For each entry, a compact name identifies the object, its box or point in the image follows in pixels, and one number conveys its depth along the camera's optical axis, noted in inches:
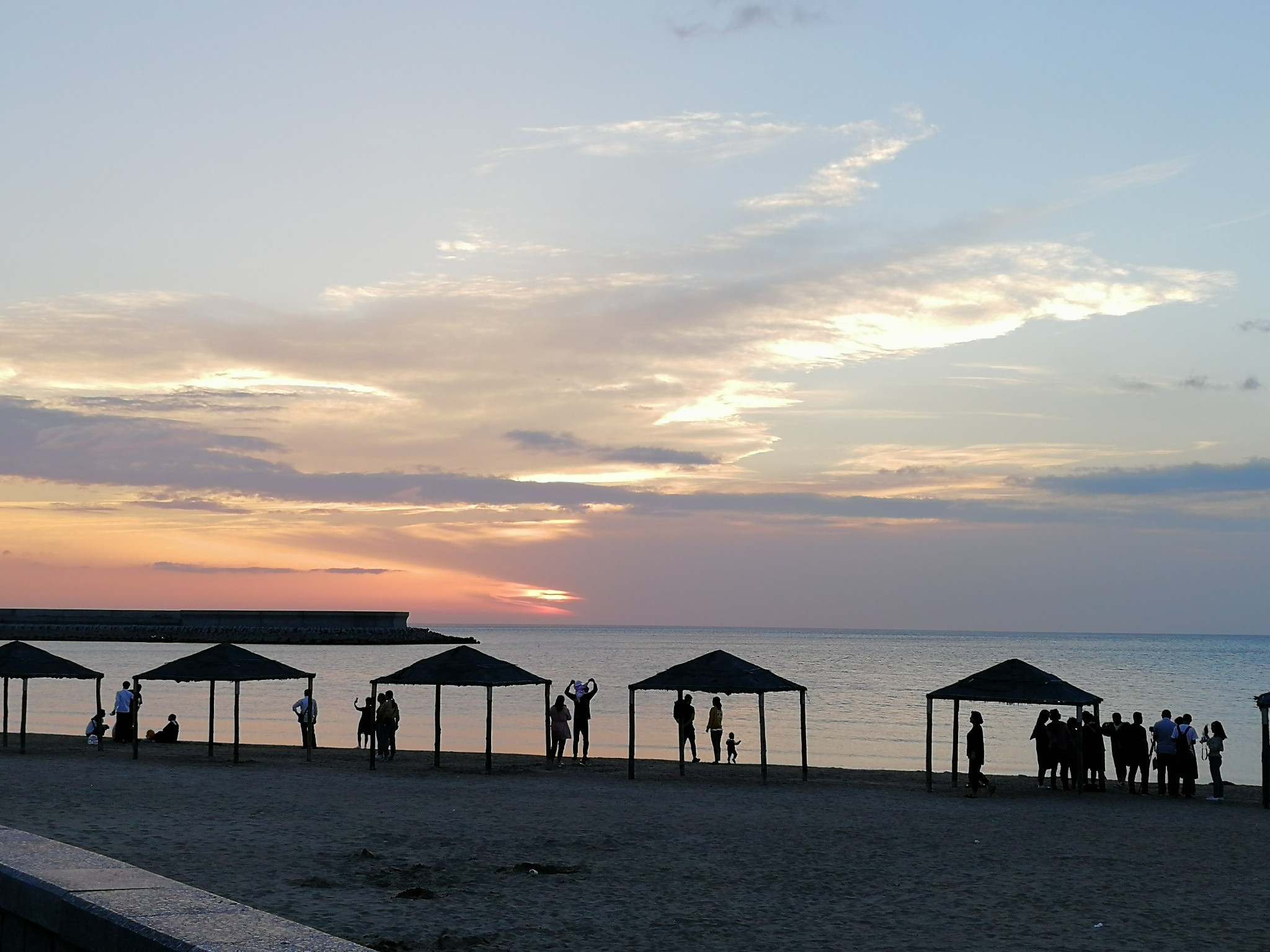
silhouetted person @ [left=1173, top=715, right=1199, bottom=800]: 984.9
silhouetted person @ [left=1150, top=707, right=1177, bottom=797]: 991.0
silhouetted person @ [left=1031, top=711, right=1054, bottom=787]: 1035.3
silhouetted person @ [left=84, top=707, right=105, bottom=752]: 1263.5
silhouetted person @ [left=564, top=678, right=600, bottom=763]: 1206.9
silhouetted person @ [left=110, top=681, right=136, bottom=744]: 1309.1
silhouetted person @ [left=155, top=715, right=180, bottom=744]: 1357.0
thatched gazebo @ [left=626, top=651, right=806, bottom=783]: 1000.2
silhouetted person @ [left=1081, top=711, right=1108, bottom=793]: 1018.1
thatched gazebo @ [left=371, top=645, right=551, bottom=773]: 1041.5
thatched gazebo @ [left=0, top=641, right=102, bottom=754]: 1141.7
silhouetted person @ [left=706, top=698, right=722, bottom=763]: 1250.9
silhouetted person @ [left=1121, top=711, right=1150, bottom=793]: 994.7
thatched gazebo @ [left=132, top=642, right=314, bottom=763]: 1087.6
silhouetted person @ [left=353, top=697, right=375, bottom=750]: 1146.2
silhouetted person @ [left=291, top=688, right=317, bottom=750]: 1172.5
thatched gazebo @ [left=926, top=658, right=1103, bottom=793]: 927.0
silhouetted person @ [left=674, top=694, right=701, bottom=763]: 1208.8
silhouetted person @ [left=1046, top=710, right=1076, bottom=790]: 1023.6
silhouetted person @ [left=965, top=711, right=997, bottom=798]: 965.8
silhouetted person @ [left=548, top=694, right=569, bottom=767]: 1149.1
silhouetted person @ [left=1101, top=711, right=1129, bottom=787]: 1008.2
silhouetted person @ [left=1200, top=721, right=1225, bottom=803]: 971.9
